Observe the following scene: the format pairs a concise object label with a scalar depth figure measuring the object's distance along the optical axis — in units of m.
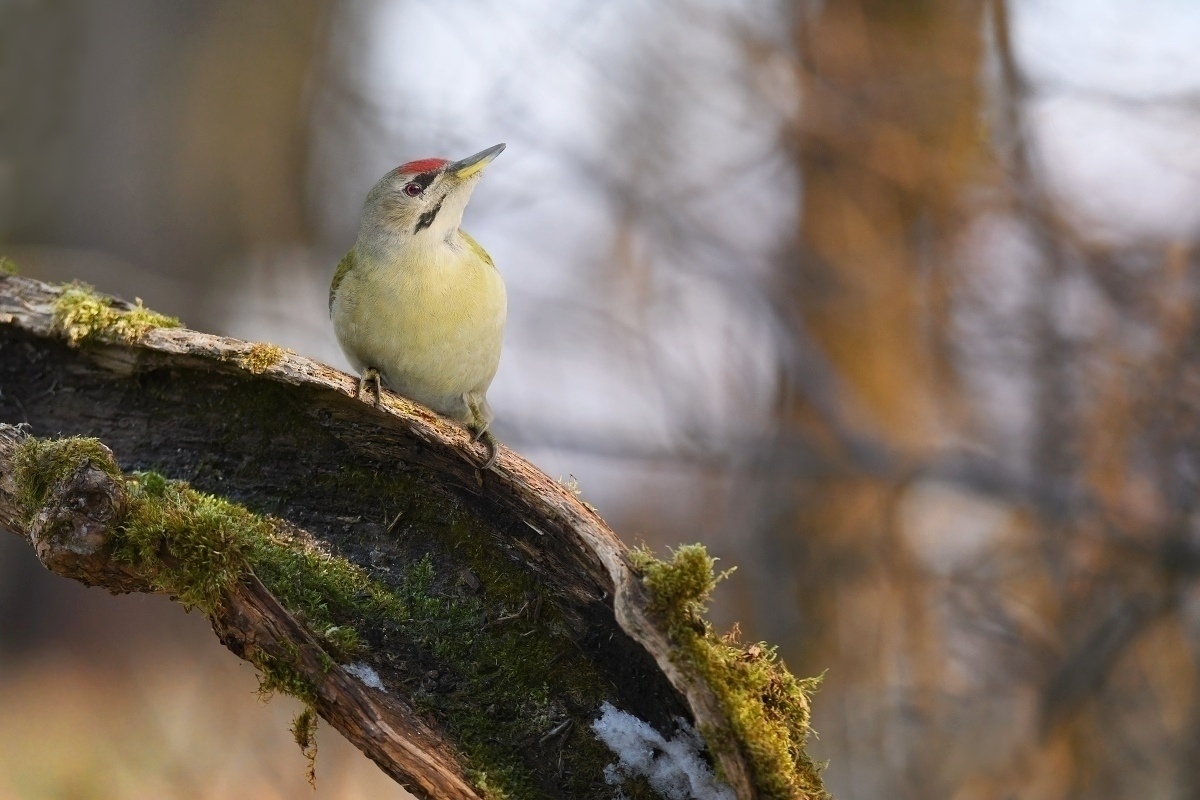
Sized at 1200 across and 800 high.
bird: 6.84
